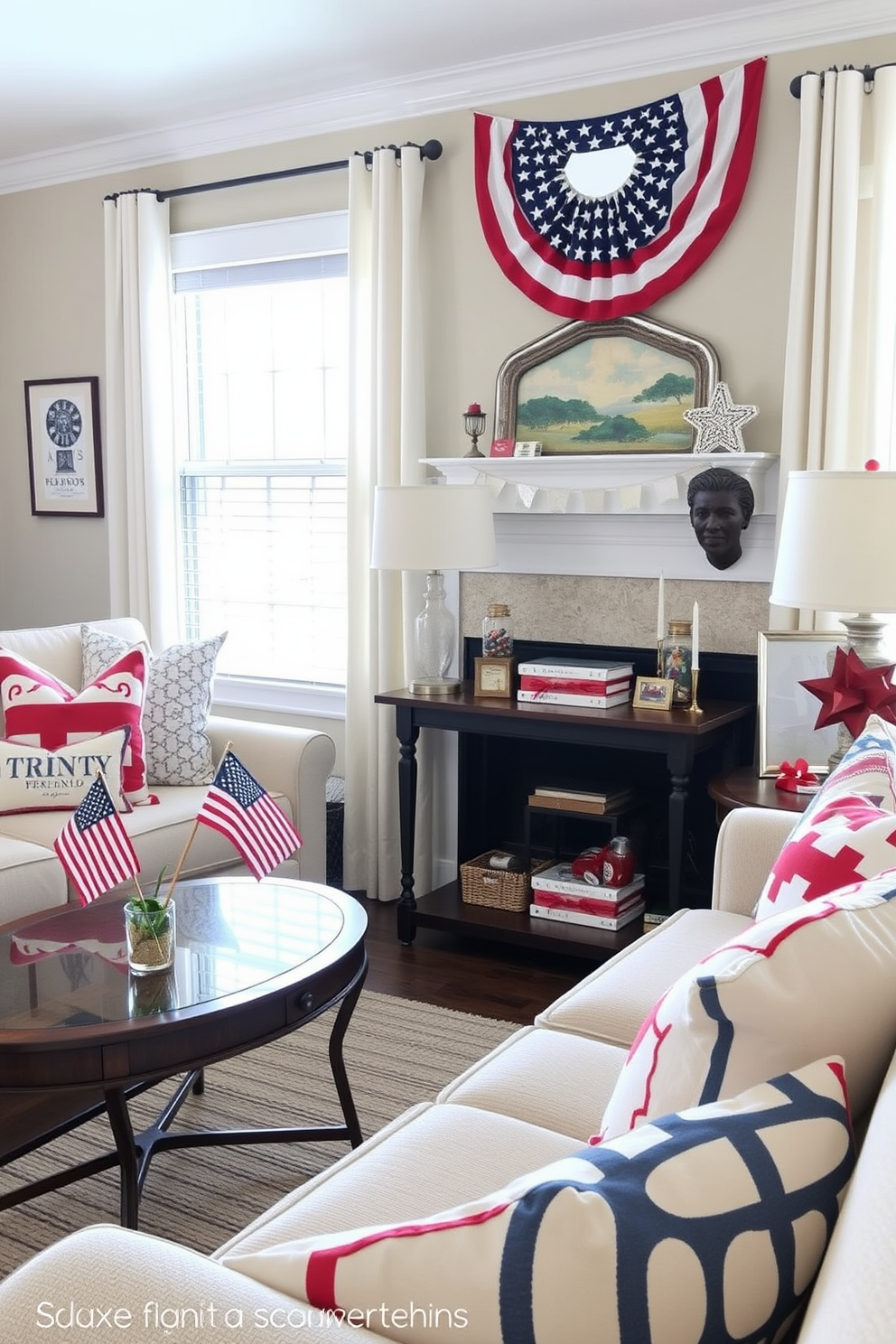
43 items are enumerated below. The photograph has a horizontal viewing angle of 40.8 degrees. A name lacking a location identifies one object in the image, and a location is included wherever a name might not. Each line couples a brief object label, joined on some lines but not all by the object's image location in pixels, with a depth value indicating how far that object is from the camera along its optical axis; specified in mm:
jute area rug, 2252
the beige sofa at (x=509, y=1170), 803
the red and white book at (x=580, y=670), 3491
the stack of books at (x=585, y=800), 3602
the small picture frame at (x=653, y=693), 3438
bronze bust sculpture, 3457
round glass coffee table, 1925
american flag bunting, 3490
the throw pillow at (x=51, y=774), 3281
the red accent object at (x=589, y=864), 3613
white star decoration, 3453
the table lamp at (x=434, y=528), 3576
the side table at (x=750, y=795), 2883
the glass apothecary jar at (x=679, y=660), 3467
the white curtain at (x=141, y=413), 4680
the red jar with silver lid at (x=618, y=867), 3570
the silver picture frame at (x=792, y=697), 3264
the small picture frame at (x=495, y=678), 3707
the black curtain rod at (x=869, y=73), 3230
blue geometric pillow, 859
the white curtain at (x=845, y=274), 3217
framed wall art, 5074
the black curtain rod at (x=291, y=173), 3957
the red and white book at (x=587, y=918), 3574
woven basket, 3744
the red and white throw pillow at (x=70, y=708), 3375
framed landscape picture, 3639
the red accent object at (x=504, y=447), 3861
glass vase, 2133
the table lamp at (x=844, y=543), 2660
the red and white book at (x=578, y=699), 3500
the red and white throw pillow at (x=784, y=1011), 1072
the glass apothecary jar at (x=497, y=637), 3777
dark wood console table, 3234
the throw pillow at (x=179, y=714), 3637
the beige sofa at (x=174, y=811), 3027
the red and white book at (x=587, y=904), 3564
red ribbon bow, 3043
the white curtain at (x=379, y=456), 4016
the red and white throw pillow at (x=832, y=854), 1527
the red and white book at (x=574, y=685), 3494
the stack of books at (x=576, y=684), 3492
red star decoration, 2865
